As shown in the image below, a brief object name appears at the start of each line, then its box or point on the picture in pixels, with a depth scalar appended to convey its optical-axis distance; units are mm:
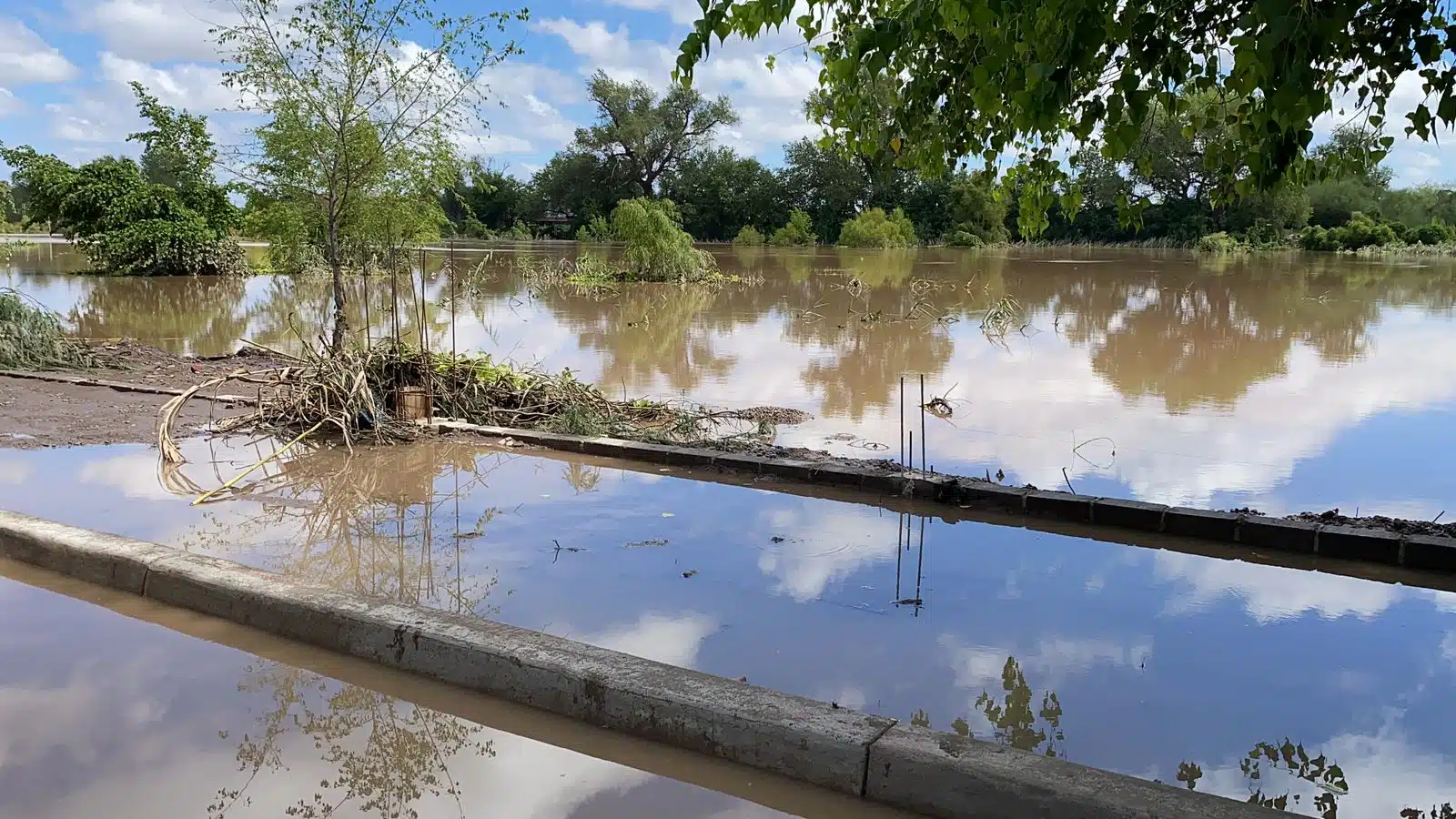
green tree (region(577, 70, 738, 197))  75125
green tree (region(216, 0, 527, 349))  11992
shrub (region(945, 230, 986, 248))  62875
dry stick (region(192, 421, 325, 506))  6929
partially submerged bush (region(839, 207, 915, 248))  58875
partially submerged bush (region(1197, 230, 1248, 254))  56656
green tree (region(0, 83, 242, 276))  28391
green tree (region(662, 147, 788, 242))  75562
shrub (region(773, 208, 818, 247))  66250
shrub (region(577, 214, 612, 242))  56625
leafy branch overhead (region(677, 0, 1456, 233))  2660
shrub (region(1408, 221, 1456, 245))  54562
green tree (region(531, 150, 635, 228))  78250
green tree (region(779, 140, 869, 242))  73000
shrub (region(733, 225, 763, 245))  68125
